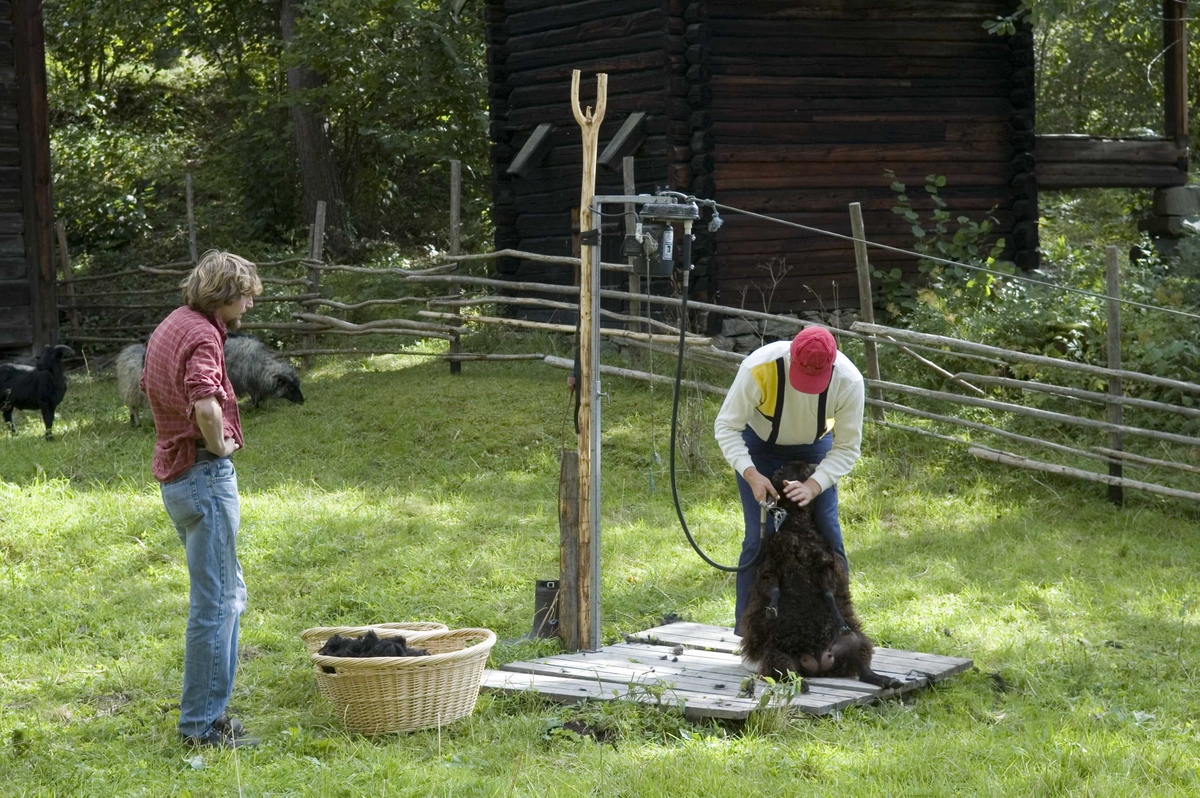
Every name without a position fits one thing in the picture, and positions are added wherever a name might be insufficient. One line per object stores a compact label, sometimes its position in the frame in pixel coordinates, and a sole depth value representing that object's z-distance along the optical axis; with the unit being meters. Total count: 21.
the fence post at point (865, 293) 18.53
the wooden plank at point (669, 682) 9.24
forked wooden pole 10.59
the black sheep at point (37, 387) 20.78
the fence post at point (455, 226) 24.59
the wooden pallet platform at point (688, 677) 9.21
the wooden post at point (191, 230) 29.81
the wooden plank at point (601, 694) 9.05
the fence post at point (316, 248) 26.14
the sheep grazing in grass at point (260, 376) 22.52
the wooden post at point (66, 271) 30.27
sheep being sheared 9.62
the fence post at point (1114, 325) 16.09
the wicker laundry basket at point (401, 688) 8.90
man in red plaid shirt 8.40
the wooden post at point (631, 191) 21.42
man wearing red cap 9.61
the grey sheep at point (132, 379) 21.09
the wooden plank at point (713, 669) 9.51
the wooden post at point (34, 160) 24.64
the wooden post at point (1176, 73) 26.39
